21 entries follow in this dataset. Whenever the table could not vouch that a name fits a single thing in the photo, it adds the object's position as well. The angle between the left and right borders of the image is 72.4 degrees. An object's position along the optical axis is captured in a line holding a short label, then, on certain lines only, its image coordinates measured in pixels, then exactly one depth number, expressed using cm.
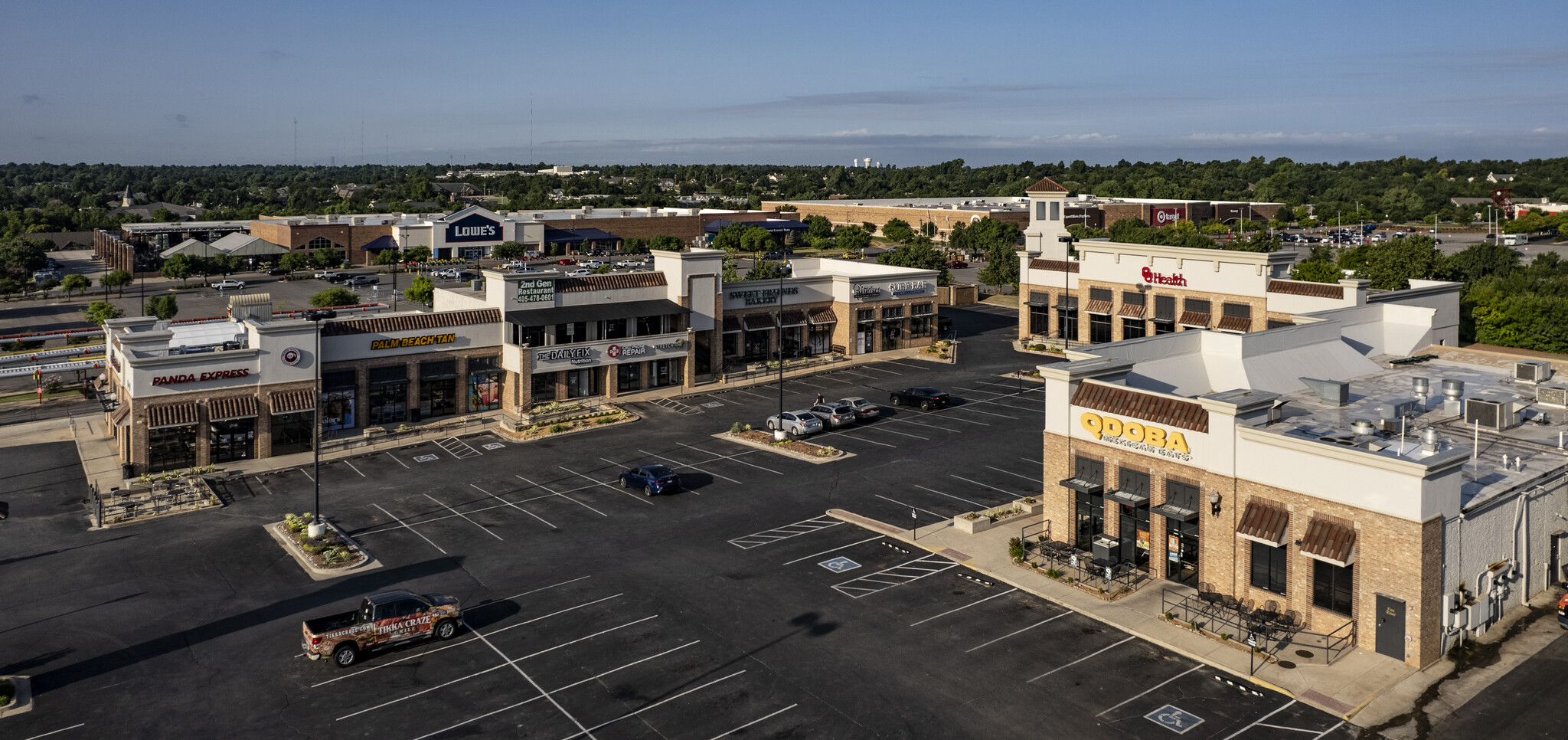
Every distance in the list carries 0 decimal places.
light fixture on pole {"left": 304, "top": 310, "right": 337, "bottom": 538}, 4125
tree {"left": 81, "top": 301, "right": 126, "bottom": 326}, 8962
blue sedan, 4766
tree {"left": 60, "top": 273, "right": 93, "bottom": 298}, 11544
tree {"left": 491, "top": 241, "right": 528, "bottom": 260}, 15100
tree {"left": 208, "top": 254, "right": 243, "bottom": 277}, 13238
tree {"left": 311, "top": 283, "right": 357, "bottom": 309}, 9162
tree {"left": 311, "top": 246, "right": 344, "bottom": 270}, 14150
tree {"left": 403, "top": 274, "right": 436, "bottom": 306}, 9650
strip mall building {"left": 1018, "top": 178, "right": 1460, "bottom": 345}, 6700
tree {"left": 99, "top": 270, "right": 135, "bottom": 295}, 11450
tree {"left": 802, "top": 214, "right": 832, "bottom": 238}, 17925
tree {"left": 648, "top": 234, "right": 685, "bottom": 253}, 14612
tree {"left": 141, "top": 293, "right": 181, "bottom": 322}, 9269
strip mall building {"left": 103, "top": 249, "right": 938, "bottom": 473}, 5338
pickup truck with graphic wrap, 3053
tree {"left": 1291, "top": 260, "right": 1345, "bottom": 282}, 9312
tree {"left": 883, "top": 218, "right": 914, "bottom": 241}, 16712
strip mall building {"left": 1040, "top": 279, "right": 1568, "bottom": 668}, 3042
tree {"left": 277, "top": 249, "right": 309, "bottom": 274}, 13600
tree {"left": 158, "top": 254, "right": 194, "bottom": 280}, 12525
